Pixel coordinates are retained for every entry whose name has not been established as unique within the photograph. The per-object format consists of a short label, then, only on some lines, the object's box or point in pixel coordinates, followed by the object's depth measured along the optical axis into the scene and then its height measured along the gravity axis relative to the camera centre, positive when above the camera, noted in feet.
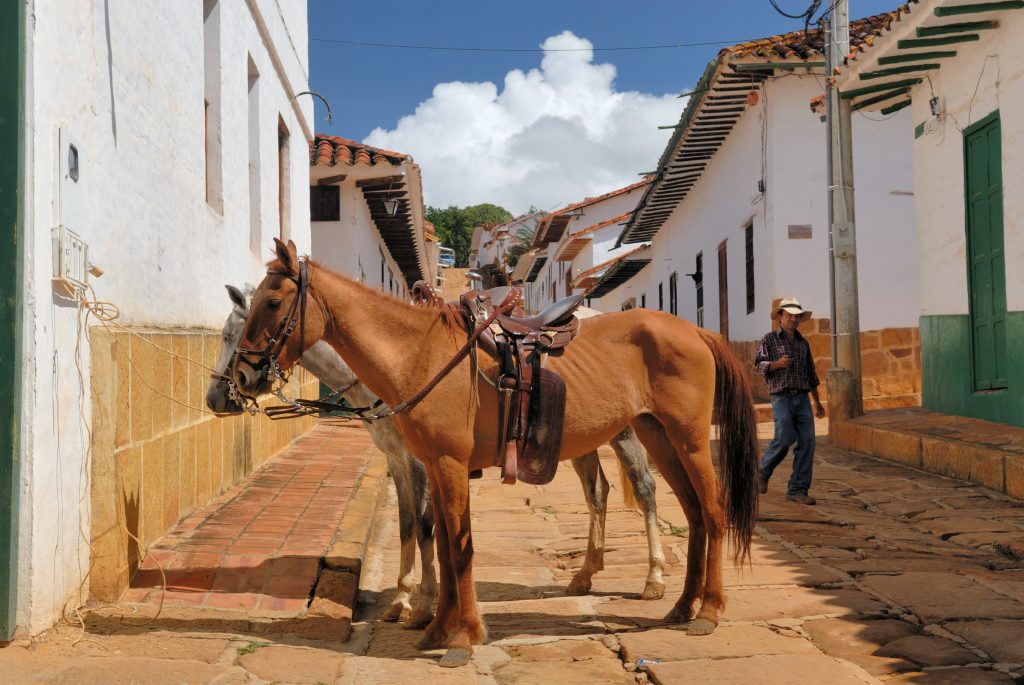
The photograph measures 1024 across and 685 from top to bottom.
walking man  27.40 -0.85
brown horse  14.39 -0.50
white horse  16.16 -2.17
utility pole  41.06 +3.75
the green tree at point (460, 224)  274.61 +38.99
